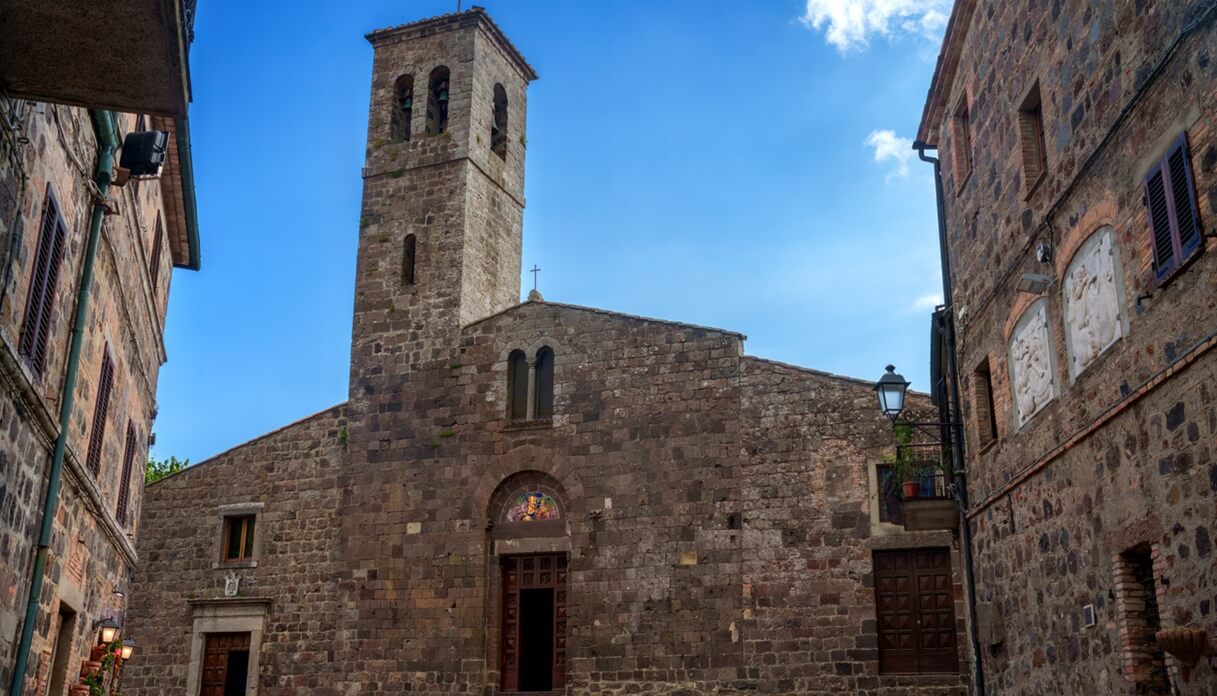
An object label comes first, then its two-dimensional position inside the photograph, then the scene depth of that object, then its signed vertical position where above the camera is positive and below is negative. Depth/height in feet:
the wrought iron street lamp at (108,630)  43.16 +1.54
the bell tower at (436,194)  78.84 +32.62
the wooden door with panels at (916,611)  61.05 +3.57
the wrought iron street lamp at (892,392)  43.29 +10.22
